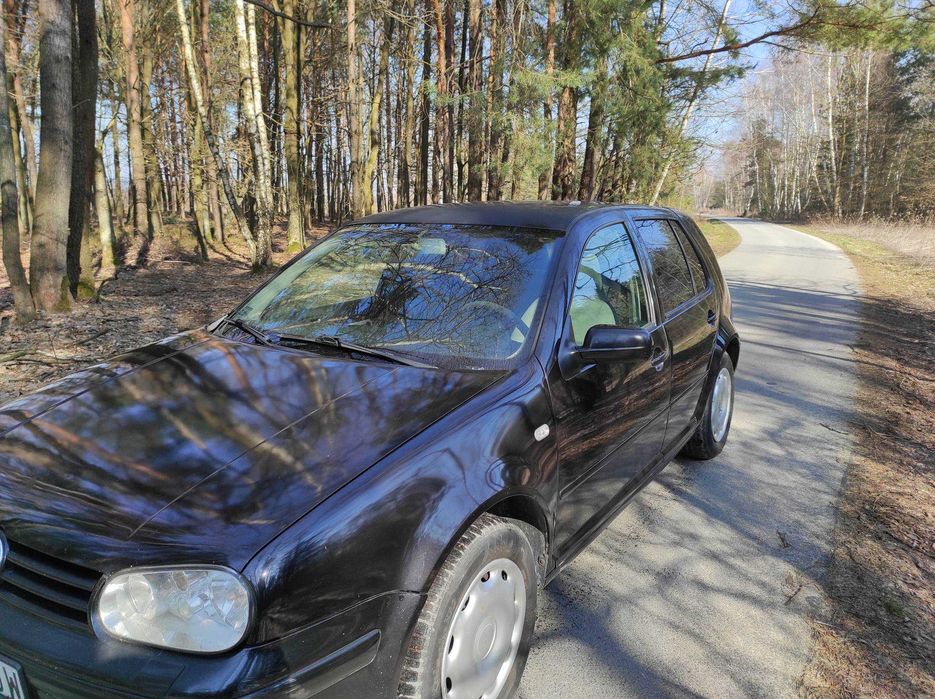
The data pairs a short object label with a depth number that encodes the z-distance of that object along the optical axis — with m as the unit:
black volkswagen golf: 1.46
